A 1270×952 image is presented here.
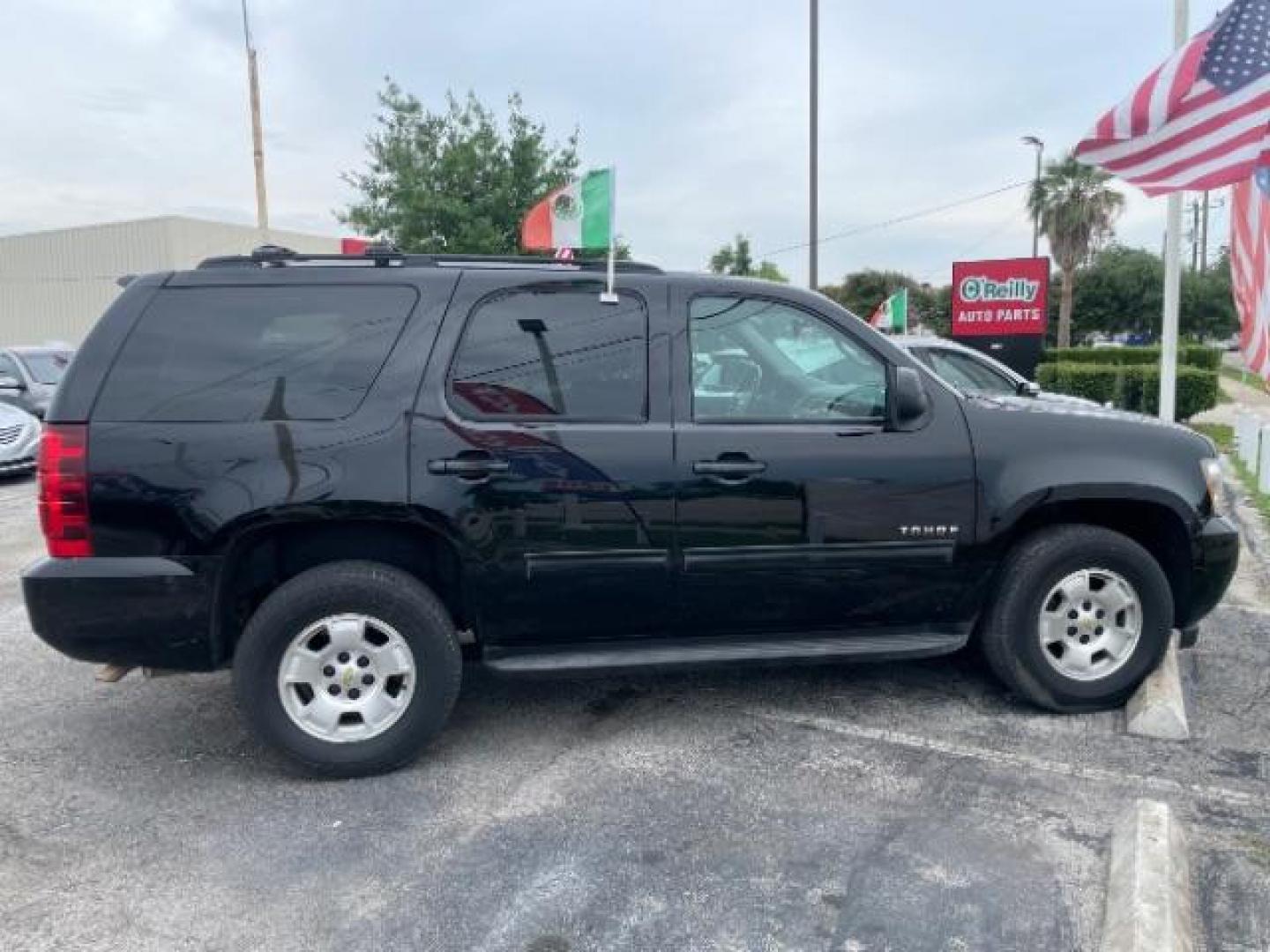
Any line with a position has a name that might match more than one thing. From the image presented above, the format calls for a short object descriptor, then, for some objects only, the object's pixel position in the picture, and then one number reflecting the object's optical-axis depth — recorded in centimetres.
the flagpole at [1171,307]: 791
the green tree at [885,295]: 5219
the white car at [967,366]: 966
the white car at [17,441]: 1185
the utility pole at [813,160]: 1791
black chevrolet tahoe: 360
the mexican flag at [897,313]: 1936
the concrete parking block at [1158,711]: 407
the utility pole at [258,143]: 2039
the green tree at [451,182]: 2044
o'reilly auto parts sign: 1675
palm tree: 4062
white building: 4269
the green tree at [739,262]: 4993
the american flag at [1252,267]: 743
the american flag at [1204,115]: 638
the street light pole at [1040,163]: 3397
